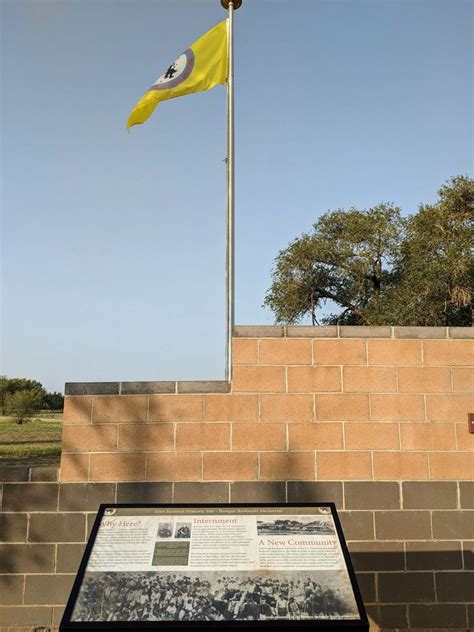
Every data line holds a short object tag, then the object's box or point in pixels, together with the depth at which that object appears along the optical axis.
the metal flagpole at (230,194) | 5.30
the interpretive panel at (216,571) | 2.94
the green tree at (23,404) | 28.27
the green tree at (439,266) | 18.92
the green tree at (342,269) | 22.36
